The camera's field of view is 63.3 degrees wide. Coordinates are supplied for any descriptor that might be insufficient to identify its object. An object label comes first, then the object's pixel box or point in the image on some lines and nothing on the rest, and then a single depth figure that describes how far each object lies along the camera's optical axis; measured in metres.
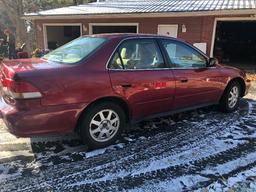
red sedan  2.57
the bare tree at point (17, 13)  17.78
